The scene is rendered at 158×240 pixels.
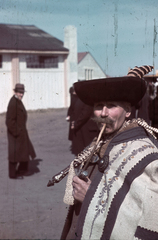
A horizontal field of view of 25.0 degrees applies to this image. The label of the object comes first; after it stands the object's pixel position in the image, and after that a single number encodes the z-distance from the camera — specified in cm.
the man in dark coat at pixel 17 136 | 595
